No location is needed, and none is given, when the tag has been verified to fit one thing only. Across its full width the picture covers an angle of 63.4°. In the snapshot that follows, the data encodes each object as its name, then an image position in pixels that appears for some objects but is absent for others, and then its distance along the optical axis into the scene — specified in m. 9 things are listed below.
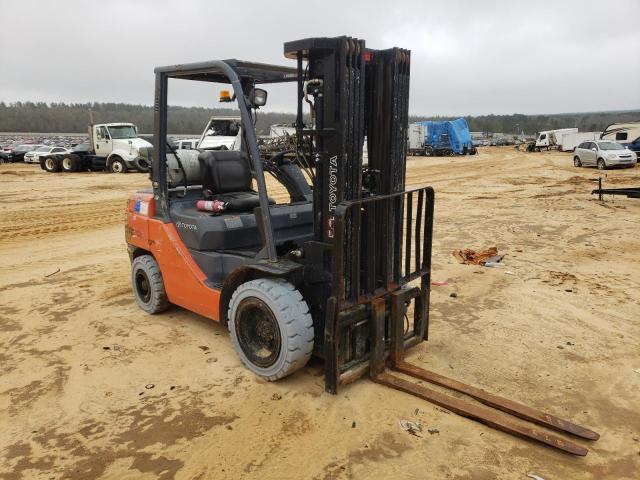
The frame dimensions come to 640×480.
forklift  3.64
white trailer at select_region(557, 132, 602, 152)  42.47
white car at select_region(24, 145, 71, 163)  29.84
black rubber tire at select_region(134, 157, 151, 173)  21.20
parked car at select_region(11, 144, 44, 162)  31.88
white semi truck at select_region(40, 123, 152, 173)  22.94
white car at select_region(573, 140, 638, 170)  25.89
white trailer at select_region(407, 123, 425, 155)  45.09
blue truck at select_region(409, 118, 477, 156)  43.88
